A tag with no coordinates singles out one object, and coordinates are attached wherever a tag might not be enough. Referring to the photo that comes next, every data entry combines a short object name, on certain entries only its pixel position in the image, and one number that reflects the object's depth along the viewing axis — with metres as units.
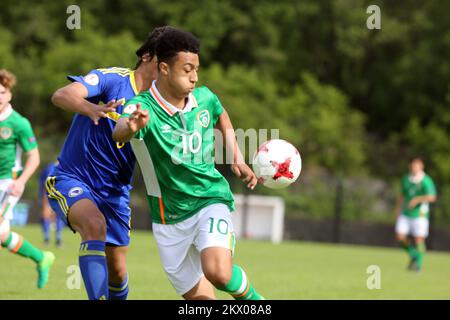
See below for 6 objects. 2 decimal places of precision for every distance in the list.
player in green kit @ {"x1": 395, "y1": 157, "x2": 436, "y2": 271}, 31.42
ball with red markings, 11.41
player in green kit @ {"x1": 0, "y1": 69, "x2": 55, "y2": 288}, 16.37
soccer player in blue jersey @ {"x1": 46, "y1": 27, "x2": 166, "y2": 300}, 11.55
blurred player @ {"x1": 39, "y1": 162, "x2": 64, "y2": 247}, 31.03
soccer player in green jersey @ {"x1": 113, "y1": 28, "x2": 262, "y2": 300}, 10.52
